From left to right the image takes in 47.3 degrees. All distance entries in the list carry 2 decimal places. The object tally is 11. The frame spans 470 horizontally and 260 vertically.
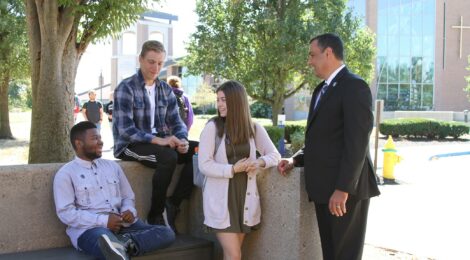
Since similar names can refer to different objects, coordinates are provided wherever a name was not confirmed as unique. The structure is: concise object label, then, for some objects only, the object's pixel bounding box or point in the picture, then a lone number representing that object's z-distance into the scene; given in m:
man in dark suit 3.42
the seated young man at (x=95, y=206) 3.94
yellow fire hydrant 12.49
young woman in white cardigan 4.19
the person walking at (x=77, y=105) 17.28
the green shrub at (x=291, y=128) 21.07
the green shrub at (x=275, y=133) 17.47
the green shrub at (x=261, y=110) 41.78
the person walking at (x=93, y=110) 15.66
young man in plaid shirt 4.50
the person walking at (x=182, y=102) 7.57
